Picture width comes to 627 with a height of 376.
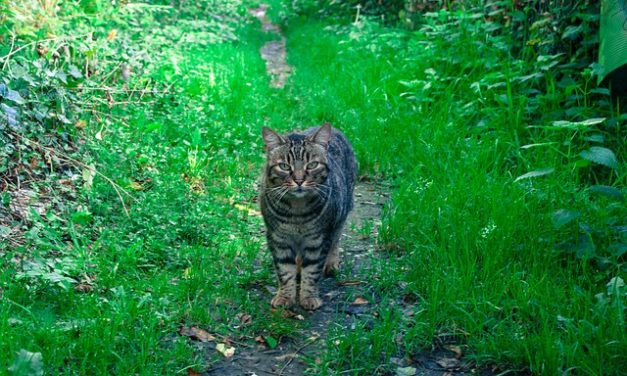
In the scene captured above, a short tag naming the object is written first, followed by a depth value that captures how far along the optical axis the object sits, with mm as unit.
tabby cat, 4309
